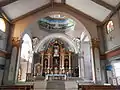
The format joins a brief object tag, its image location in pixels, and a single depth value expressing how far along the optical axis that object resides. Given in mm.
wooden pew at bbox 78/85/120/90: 4629
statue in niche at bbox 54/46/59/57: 11928
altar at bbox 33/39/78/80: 11076
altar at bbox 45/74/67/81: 9236
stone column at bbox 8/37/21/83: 7054
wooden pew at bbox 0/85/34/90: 4522
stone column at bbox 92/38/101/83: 7218
